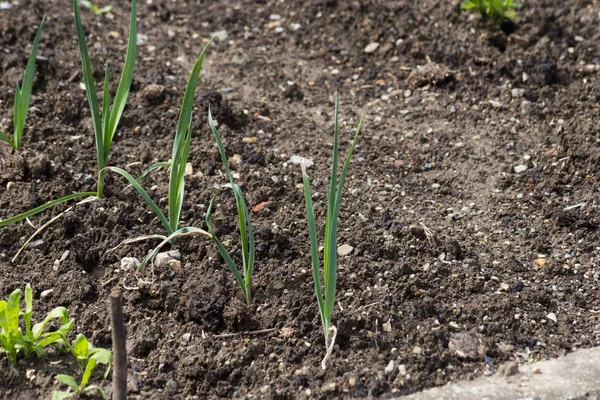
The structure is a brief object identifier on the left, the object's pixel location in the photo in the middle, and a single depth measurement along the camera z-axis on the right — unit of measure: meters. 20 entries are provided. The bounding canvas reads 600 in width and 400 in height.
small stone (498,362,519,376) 4.12
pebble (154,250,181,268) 4.81
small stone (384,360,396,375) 4.11
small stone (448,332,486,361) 4.21
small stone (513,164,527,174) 5.91
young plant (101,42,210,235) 4.41
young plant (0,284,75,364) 4.00
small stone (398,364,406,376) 4.11
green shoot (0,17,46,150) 5.17
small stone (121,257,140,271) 4.79
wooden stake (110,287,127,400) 3.38
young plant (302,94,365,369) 3.80
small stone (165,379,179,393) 4.04
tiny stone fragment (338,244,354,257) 4.87
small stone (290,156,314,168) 5.79
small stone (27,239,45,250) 4.98
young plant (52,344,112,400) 3.82
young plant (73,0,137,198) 4.66
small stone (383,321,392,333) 4.35
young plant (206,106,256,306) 4.11
